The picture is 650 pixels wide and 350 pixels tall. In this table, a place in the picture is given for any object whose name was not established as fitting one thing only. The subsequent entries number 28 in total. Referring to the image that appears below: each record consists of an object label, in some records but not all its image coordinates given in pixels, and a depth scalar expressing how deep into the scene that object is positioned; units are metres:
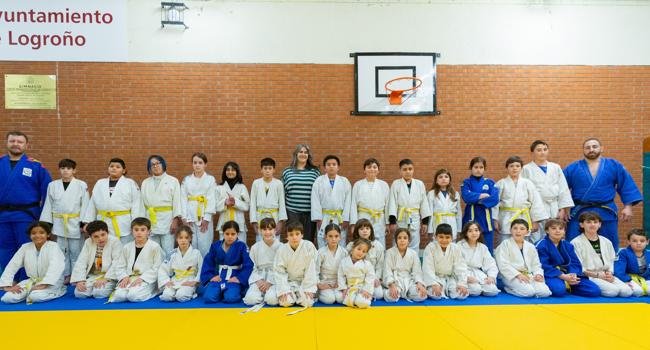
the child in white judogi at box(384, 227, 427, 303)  4.05
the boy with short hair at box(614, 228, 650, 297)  4.29
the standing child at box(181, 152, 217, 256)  4.96
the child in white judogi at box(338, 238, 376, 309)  3.83
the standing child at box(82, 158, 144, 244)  4.75
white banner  5.94
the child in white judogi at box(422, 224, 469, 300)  4.12
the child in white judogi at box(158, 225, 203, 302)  4.06
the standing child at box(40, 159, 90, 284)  4.80
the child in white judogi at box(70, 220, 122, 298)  4.30
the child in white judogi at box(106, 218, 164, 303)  4.12
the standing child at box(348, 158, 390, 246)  4.95
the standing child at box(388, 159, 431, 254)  5.00
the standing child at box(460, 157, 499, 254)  4.89
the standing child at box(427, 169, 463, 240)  4.98
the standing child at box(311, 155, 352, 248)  4.96
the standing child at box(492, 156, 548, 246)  4.96
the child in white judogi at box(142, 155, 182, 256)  4.88
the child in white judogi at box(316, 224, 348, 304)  4.10
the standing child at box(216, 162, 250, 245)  5.07
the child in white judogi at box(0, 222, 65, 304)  4.08
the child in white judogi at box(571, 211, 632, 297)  4.33
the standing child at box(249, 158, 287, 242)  5.05
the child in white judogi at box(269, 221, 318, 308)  3.87
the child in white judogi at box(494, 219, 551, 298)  4.12
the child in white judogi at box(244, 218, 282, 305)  4.08
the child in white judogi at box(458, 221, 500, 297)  4.17
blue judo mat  3.85
